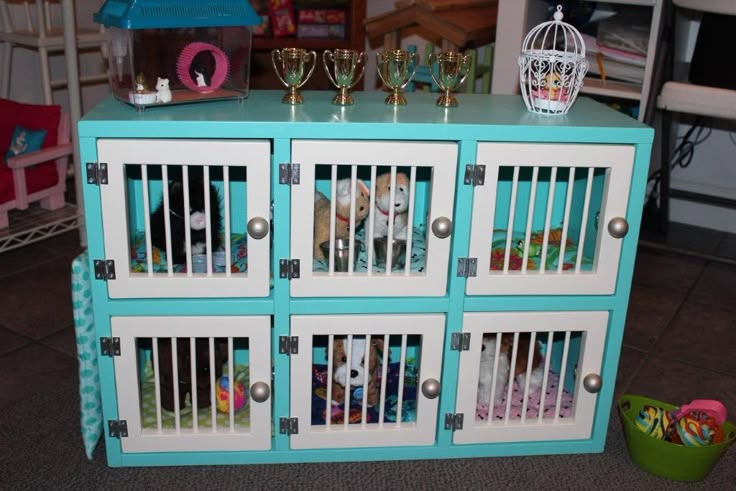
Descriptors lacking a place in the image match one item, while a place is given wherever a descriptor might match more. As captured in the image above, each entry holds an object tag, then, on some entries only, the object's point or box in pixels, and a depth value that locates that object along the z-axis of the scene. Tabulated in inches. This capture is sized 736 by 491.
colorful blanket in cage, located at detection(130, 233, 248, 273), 53.0
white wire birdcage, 52.4
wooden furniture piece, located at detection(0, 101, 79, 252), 88.0
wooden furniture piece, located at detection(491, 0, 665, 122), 86.0
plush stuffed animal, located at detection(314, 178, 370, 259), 55.0
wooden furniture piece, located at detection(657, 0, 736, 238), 73.5
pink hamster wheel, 52.3
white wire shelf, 90.4
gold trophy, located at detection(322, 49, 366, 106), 52.6
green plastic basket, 54.2
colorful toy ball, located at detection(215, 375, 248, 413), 58.0
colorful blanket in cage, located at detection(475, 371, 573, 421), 58.7
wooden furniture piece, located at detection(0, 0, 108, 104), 95.9
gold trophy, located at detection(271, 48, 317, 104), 52.4
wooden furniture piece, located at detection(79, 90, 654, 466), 48.9
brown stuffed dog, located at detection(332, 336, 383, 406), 57.8
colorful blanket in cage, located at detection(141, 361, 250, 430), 56.2
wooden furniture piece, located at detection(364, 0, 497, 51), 96.7
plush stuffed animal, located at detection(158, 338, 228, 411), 56.8
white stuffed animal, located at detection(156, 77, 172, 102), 50.9
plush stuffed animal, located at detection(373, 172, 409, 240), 55.3
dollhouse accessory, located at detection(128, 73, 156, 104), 49.6
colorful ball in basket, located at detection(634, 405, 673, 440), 56.9
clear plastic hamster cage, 49.9
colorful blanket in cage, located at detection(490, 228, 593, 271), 56.1
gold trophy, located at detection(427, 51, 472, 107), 53.3
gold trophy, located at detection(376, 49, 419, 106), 53.1
